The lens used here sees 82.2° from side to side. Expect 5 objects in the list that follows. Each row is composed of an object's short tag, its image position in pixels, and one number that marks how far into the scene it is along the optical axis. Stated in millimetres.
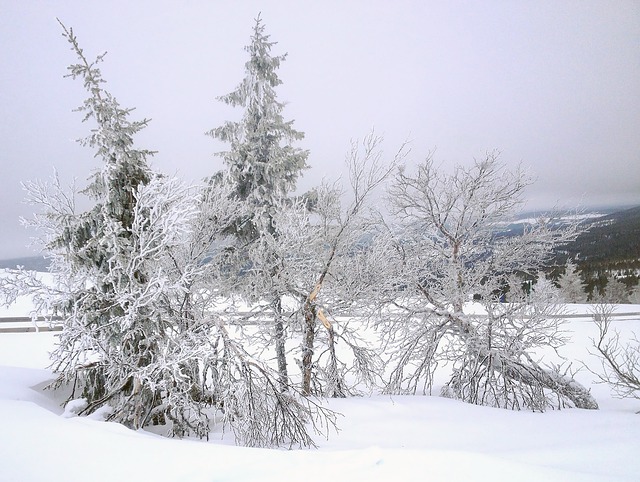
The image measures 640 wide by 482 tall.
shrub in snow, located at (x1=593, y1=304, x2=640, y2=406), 7835
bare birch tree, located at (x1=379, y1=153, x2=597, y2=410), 9633
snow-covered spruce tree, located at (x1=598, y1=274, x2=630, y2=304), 41400
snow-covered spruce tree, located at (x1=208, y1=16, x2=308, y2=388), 11328
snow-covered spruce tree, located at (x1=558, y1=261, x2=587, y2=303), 35469
